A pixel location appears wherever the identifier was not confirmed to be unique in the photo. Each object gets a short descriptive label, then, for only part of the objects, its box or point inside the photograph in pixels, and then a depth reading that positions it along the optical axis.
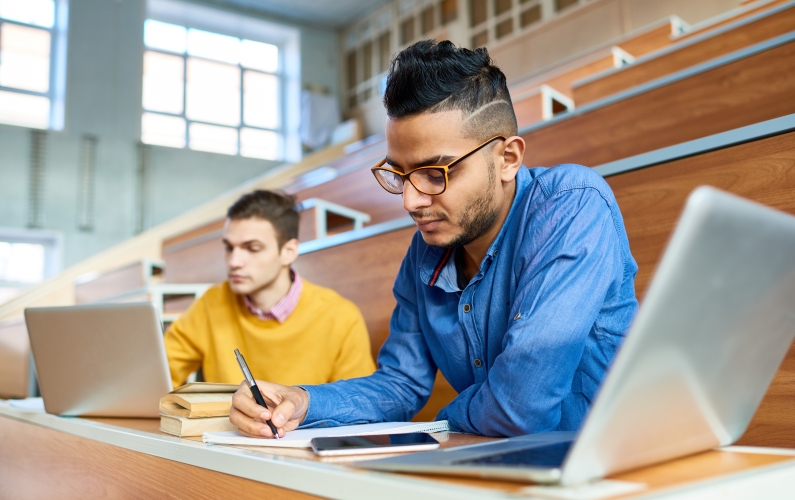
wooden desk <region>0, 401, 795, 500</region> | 0.45
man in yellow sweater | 1.60
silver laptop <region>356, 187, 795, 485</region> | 0.39
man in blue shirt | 0.73
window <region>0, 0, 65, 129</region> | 5.66
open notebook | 0.70
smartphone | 0.61
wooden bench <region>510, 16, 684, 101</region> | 3.39
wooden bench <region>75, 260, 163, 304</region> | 3.48
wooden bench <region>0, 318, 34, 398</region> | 2.27
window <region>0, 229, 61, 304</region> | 5.51
